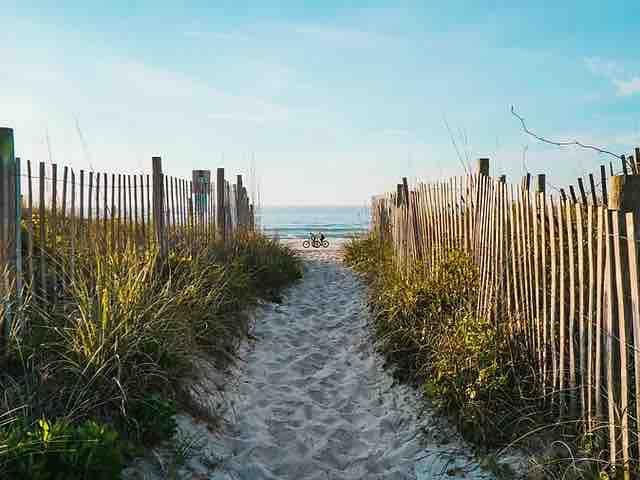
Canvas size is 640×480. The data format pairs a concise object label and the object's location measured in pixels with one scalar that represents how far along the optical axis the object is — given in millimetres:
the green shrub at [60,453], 2420
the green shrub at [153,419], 3330
